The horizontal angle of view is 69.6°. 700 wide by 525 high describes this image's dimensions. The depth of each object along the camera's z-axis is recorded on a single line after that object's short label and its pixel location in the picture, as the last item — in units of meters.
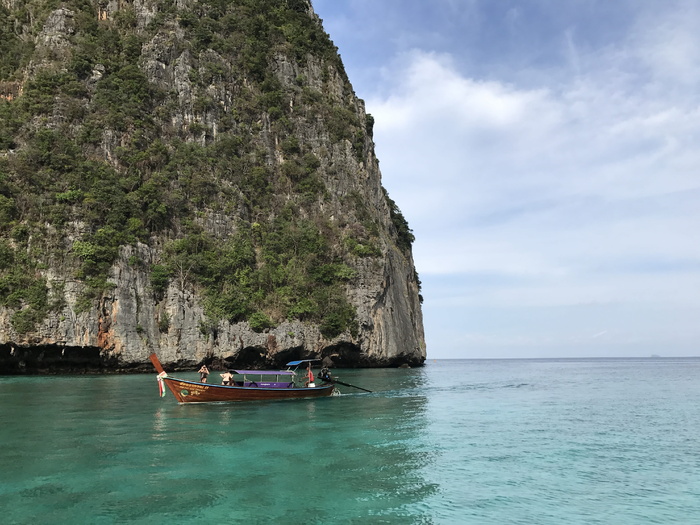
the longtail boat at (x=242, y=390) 21.88
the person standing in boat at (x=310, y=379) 26.06
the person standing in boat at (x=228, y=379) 23.19
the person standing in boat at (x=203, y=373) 23.26
